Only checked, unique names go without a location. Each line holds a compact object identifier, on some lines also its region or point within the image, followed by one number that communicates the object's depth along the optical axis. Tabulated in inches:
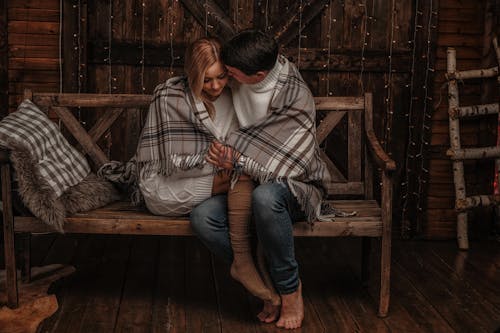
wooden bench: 125.0
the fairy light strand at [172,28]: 167.8
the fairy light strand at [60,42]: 164.6
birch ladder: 171.3
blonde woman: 120.6
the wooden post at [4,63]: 163.5
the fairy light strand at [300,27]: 169.5
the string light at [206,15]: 167.3
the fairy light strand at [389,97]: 173.6
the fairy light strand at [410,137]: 173.9
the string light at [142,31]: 167.0
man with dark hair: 118.0
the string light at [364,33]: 172.7
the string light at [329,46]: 171.2
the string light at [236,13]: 168.6
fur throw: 122.6
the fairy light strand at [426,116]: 173.6
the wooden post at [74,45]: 165.0
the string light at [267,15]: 169.5
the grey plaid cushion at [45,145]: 124.3
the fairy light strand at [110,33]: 166.9
